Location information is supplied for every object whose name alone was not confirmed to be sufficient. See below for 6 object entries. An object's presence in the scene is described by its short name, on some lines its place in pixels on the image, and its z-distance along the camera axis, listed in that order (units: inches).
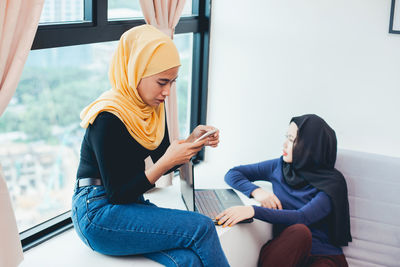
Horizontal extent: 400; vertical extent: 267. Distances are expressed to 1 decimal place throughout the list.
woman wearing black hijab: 87.1
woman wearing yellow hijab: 69.8
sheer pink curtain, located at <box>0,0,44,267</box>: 61.0
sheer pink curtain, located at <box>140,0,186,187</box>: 92.1
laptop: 86.4
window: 79.4
